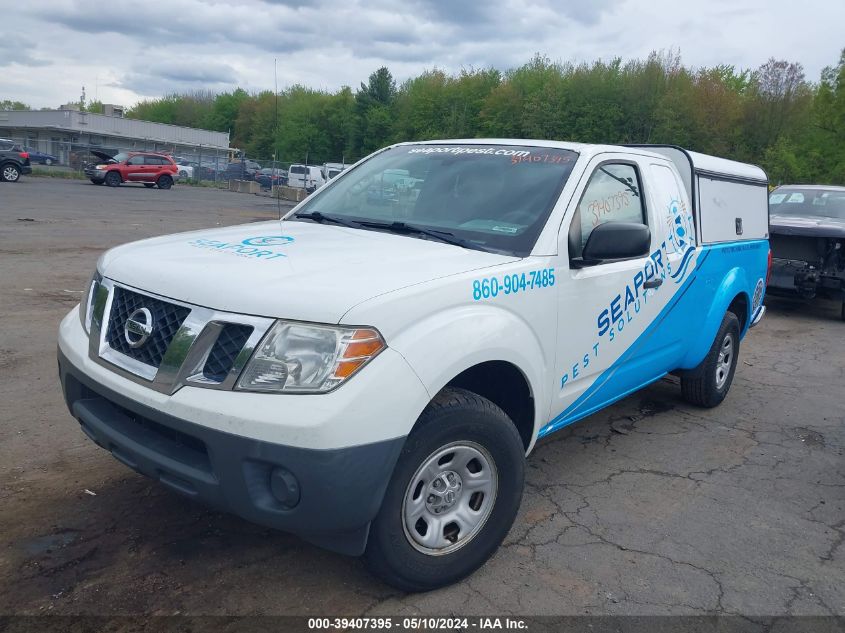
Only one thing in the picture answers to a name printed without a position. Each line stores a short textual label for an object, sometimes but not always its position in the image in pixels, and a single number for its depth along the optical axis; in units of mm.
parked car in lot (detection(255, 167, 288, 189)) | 43188
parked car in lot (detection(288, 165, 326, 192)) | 39281
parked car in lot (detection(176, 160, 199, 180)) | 47656
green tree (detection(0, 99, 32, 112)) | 153238
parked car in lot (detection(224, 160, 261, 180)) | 47822
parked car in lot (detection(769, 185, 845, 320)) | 9586
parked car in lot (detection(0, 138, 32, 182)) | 28391
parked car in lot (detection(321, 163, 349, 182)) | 34566
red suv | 32844
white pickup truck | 2455
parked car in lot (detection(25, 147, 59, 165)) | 52438
